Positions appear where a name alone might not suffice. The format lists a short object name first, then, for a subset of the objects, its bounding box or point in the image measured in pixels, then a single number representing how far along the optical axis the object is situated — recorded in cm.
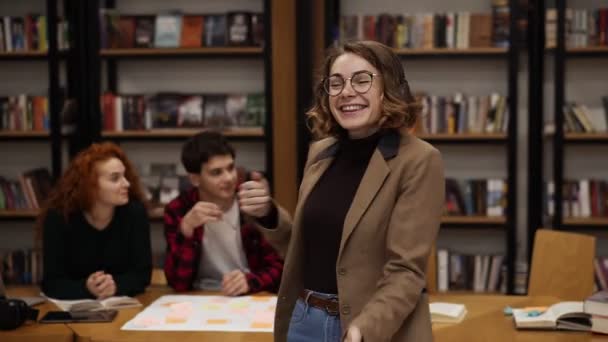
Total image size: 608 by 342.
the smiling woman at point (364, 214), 182
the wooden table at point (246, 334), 256
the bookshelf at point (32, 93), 509
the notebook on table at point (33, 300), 302
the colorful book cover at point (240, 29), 503
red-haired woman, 321
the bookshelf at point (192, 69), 499
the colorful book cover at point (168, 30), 511
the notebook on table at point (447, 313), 274
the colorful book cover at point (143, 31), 514
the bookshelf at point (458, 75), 484
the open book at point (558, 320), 260
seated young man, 318
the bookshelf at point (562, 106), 472
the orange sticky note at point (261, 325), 265
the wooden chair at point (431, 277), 334
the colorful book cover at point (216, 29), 507
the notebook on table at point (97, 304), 287
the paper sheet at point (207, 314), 267
